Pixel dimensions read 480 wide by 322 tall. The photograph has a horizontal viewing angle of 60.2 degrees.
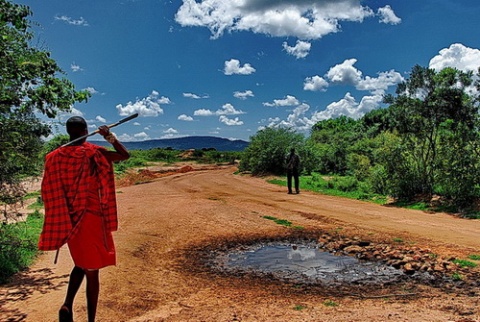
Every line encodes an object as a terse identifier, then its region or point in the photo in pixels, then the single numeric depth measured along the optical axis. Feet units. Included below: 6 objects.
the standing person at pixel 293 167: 58.75
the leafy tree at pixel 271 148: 90.99
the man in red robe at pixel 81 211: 12.60
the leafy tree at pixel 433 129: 42.88
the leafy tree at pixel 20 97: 19.27
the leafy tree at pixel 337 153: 96.43
